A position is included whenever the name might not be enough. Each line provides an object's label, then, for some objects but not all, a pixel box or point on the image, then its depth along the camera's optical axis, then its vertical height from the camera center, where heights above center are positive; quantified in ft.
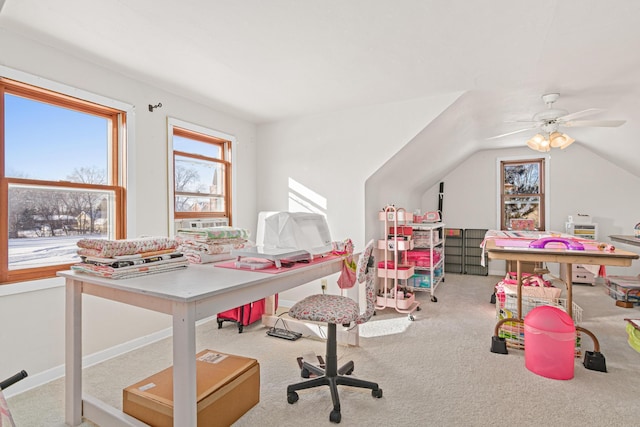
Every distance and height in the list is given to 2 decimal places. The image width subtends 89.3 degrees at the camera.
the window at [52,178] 7.25 +0.94
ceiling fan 10.03 +3.15
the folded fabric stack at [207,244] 6.96 -0.63
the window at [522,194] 18.80 +1.13
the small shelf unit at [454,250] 19.61 -2.28
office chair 6.28 -2.01
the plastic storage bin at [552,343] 7.34 -3.02
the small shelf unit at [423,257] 13.62 -1.88
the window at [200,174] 11.11 +1.54
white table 4.15 -1.26
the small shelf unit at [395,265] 12.16 -2.06
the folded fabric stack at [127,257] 5.37 -0.73
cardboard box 5.22 -3.05
